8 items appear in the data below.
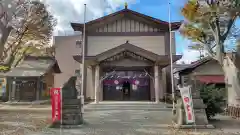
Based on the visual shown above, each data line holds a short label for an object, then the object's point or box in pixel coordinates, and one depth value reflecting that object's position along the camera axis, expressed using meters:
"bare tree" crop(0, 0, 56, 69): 13.71
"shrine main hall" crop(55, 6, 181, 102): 14.81
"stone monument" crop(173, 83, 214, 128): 7.59
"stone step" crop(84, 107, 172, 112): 12.77
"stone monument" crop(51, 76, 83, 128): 7.93
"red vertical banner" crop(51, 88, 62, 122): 7.69
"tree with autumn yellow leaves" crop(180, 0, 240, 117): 11.14
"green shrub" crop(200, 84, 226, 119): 8.78
